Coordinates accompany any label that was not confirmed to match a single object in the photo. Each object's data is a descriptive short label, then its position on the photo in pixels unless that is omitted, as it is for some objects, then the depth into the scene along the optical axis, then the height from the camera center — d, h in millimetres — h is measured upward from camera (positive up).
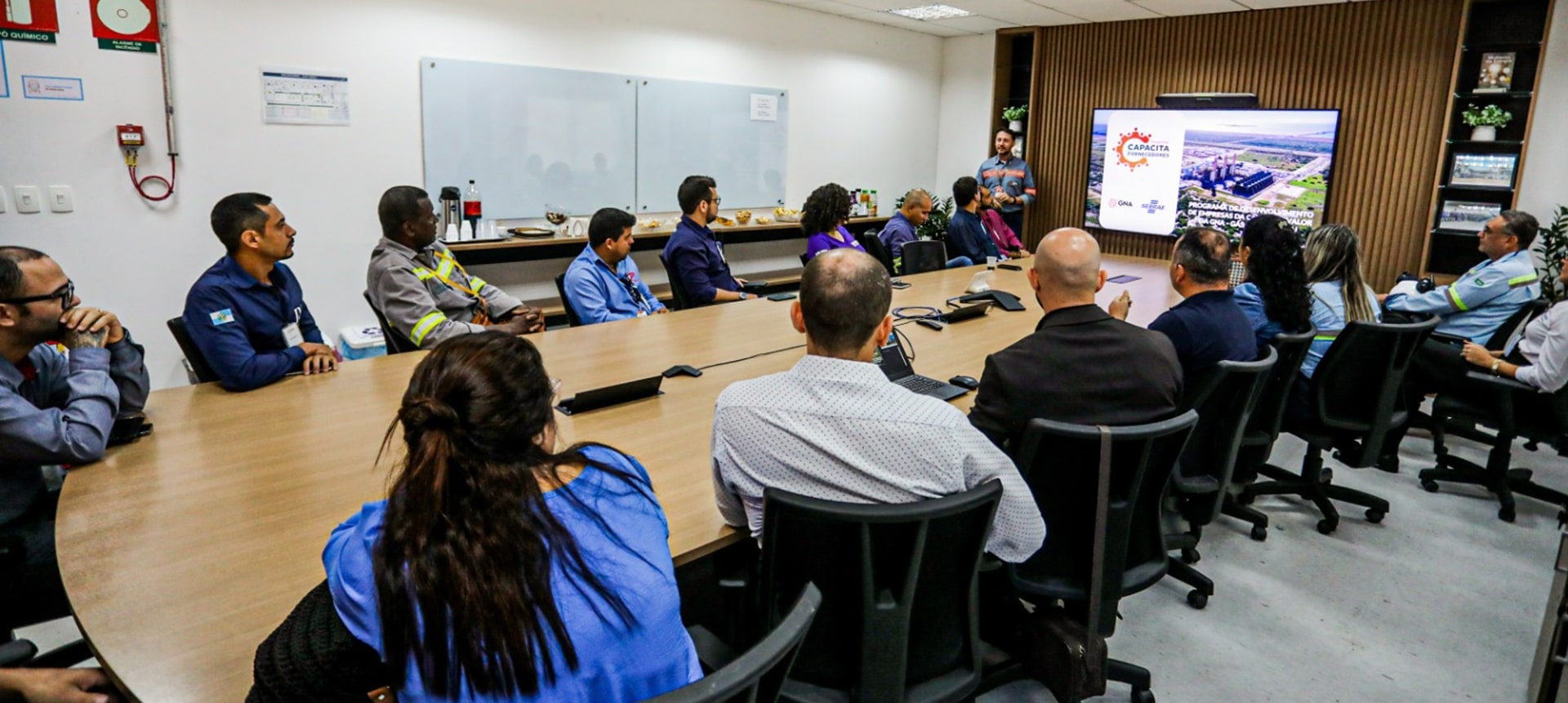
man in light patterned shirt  1518 -458
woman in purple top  5066 -222
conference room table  1334 -689
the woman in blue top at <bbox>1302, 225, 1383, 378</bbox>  3336 -350
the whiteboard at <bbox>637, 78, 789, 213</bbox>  6312 +231
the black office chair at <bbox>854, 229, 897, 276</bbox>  5410 -424
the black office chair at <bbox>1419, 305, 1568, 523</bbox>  3381 -873
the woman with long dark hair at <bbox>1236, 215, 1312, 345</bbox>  3086 -307
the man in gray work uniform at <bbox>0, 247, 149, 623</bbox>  1800 -533
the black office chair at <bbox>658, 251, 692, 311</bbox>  4484 -603
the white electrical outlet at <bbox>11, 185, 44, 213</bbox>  3971 -217
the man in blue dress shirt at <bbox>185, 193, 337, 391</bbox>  2475 -437
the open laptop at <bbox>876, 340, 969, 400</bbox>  2672 -617
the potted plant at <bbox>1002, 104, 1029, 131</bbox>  8250 +637
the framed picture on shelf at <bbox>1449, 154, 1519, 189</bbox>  5734 +201
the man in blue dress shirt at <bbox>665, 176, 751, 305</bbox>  4438 -360
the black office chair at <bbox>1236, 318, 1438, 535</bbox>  3092 -715
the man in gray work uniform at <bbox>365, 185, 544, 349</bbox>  3197 -427
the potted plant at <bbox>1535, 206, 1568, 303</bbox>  5281 -293
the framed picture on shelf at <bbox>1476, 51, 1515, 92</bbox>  5703 +835
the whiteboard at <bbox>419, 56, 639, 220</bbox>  5277 +209
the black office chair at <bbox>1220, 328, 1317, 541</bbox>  2852 -707
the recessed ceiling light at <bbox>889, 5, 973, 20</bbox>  7102 +1386
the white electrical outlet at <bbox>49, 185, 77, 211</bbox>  4062 -217
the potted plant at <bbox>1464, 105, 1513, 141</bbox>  5699 +524
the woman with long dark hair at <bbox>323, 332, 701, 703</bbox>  982 -456
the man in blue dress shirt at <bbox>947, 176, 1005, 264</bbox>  5910 -302
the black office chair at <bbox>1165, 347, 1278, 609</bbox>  2412 -723
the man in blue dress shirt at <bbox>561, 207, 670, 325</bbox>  3752 -452
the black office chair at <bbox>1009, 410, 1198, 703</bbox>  1832 -693
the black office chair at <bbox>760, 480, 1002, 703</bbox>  1460 -721
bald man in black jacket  1967 -429
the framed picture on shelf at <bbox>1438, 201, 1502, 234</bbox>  5852 -102
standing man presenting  7945 +51
